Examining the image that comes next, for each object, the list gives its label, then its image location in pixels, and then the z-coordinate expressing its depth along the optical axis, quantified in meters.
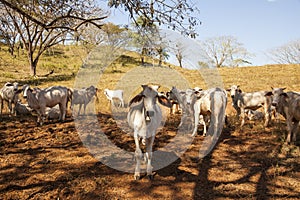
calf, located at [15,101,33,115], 12.44
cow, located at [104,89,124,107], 15.41
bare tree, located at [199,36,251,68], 54.22
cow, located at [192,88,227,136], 8.81
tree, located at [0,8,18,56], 8.76
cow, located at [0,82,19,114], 11.66
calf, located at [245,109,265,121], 12.84
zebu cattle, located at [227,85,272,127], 11.05
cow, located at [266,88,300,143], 8.29
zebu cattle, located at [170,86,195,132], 10.28
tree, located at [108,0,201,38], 6.37
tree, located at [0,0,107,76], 6.94
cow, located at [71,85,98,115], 12.61
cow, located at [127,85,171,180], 5.78
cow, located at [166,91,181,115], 12.52
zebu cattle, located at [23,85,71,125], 10.55
